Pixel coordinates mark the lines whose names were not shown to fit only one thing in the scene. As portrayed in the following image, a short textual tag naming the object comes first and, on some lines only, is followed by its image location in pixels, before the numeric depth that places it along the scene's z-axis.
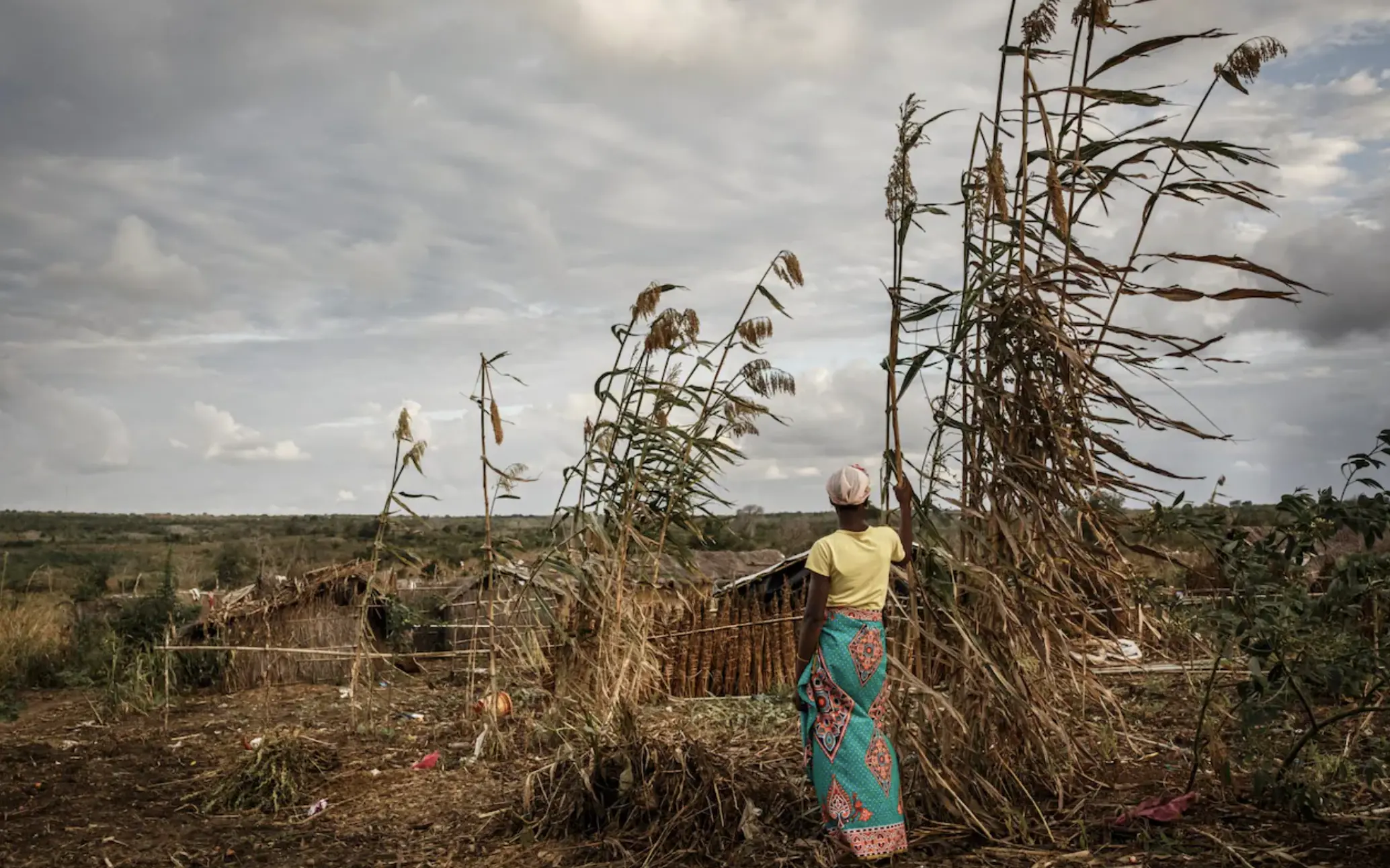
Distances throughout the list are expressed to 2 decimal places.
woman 4.29
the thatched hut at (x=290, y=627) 10.14
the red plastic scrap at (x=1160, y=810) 4.32
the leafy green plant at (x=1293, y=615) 3.91
